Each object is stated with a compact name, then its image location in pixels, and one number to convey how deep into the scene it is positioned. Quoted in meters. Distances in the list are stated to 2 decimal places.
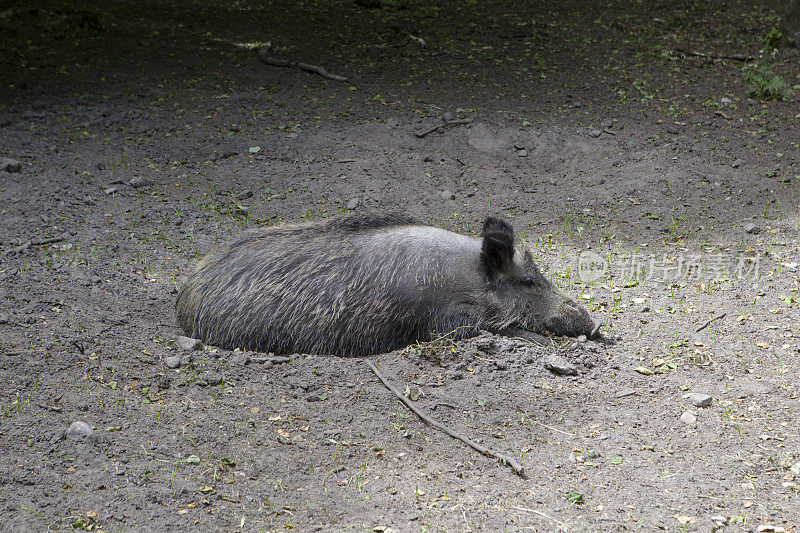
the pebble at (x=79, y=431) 7.06
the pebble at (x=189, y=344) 9.09
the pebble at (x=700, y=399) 7.89
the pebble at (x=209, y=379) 8.40
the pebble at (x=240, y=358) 8.89
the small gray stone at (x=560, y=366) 8.89
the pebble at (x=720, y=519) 6.06
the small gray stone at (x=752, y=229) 12.45
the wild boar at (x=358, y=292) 9.40
